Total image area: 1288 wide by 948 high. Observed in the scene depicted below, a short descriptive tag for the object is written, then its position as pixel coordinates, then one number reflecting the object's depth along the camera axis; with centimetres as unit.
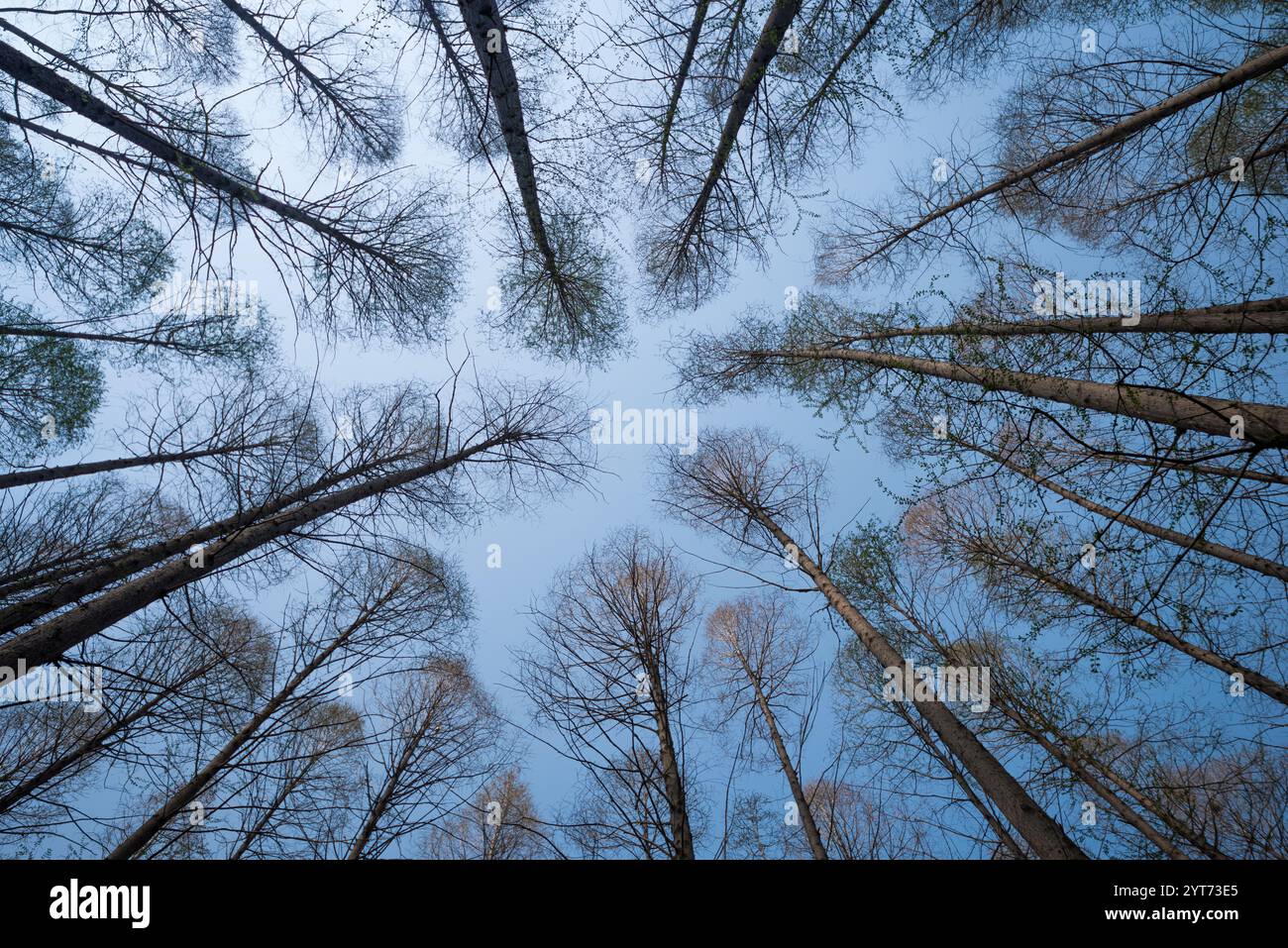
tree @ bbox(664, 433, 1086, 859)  276
